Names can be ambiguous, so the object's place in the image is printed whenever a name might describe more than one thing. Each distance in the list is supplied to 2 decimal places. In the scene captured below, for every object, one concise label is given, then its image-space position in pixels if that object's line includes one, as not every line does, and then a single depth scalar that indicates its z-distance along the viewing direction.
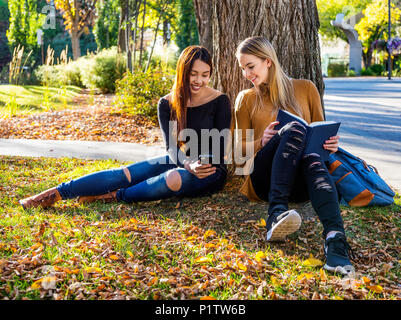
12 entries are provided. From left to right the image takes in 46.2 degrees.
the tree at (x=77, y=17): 22.91
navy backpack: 3.44
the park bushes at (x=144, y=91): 8.70
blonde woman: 2.84
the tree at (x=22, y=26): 28.14
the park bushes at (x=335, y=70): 35.69
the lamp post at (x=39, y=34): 16.59
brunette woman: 3.79
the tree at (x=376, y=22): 31.41
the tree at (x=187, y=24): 25.70
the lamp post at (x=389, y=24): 26.18
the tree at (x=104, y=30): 23.47
